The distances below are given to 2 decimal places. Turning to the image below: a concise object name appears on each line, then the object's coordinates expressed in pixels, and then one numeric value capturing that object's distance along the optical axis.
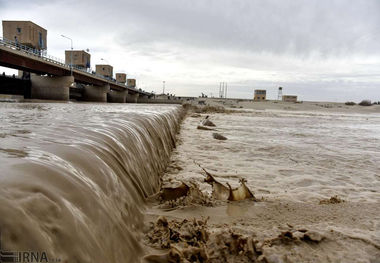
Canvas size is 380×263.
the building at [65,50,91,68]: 53.22
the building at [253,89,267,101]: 90.69
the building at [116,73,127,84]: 85.50
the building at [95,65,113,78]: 70.31
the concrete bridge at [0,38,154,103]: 22.56
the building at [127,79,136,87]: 92.50
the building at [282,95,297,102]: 90.86
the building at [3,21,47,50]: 34.66
